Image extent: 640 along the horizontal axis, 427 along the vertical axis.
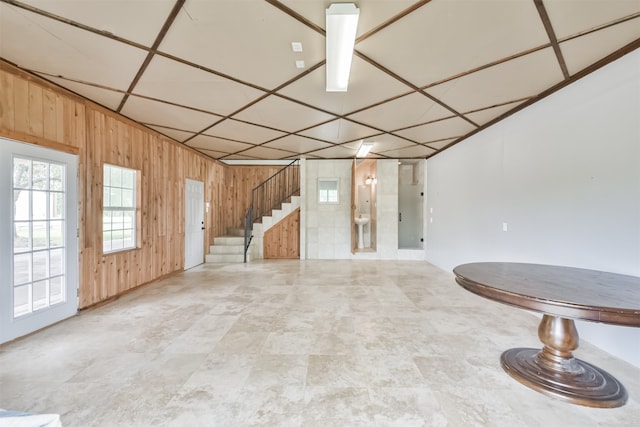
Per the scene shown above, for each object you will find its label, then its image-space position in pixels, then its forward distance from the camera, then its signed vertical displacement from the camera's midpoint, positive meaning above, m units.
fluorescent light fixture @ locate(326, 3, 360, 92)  1.76 +1.35
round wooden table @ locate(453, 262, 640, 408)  1.56 -0.59
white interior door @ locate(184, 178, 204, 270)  5.79 -0.28
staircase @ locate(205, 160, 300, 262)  6.80 -0.11
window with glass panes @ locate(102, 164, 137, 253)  3.84 +0.04
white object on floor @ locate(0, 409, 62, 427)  0.87 -0.71
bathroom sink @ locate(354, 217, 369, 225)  7.56 -0.25
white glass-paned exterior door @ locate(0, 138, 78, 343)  2.54 -0.29
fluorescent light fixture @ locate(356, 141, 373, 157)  5.48 +1.44
